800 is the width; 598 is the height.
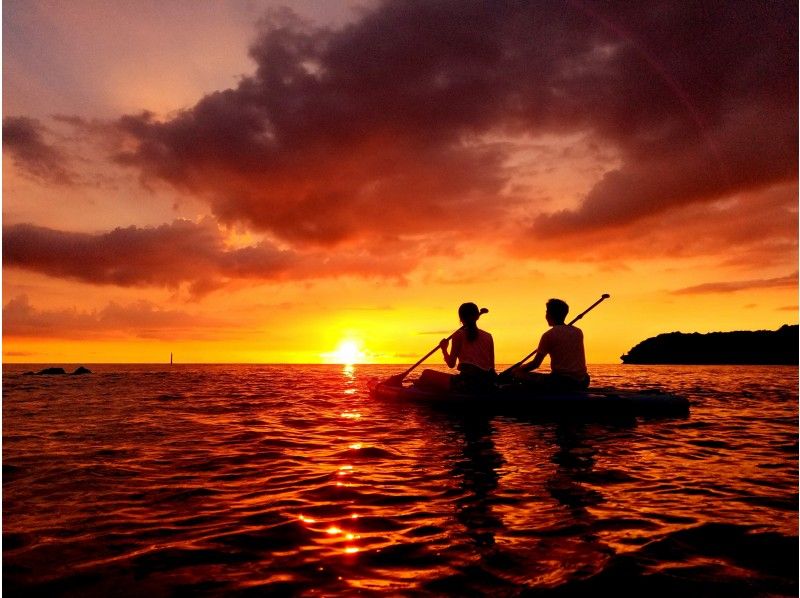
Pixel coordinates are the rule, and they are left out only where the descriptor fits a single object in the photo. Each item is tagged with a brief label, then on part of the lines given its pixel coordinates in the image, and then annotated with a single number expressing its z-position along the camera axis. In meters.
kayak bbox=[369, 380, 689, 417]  11.91
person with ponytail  12.16
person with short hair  11.08
